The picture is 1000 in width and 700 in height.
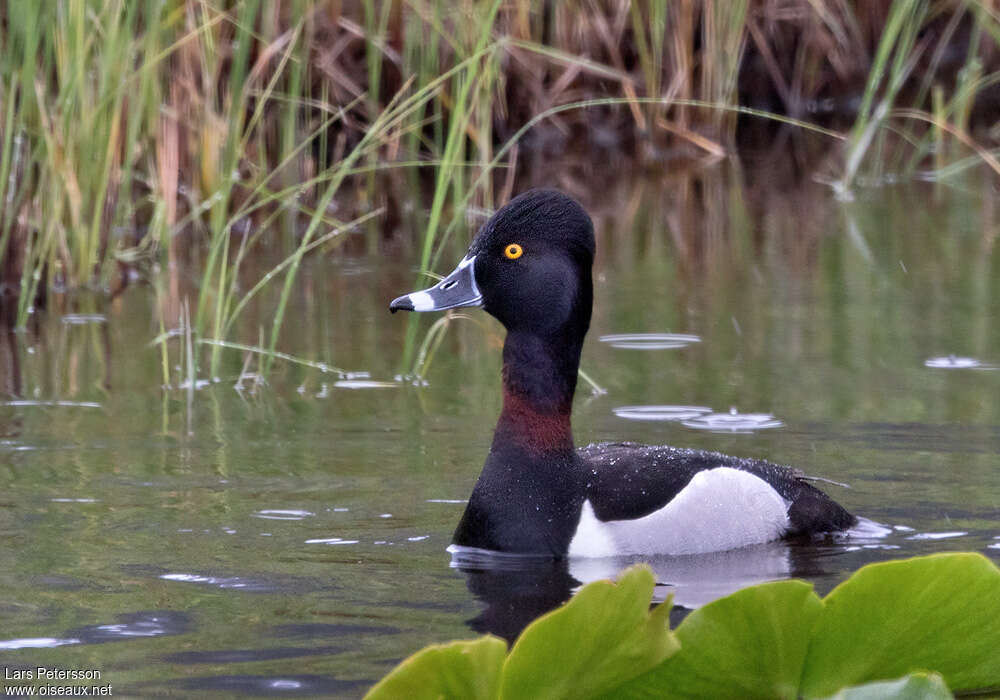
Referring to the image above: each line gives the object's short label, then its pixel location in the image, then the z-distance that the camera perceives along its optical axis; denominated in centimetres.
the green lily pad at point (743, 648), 634
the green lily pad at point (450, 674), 575
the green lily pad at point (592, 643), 596
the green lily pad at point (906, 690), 557
